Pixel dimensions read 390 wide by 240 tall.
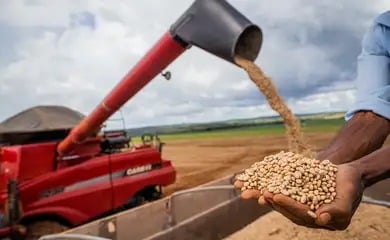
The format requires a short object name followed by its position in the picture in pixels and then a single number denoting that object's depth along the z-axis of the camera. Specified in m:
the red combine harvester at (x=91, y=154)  2.01
